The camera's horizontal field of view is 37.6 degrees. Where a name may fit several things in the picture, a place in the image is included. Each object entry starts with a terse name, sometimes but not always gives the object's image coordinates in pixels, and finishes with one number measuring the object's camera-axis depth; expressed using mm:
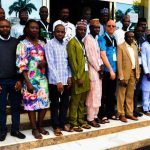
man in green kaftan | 3485
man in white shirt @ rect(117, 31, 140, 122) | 3983
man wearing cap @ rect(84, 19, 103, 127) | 3694
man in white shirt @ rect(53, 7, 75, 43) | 4006
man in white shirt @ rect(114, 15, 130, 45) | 4102
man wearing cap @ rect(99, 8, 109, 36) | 4263
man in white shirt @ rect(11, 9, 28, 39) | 3860
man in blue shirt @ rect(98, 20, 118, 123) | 3864
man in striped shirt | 3343
